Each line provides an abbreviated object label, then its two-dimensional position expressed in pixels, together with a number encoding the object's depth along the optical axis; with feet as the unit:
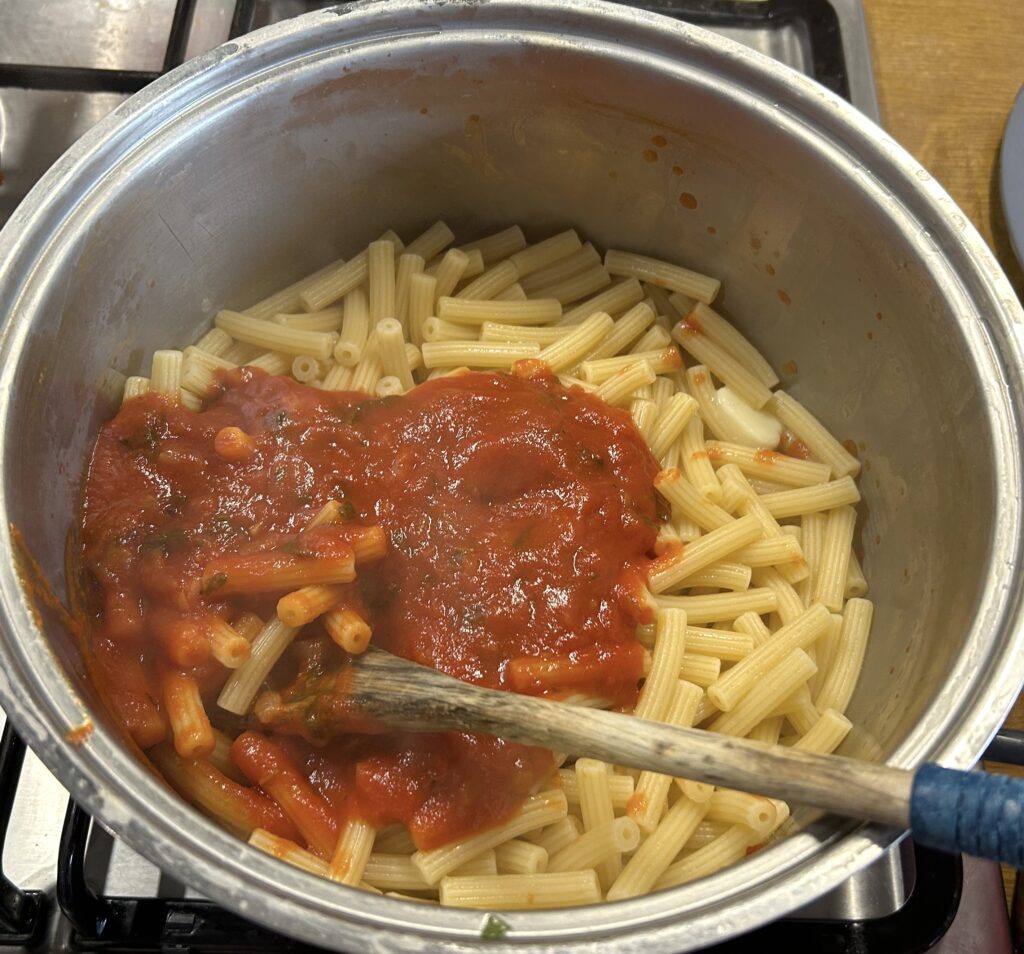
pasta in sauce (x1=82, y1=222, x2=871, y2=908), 1.01
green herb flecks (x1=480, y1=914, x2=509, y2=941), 0.77
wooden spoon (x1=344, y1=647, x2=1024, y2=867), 0.72
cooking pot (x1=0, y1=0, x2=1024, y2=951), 0.87
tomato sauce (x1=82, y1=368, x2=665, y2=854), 1.02
